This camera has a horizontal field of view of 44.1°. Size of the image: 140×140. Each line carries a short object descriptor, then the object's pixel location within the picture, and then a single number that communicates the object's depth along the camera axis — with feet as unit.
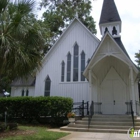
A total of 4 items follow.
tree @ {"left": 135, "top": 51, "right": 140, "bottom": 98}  104.90
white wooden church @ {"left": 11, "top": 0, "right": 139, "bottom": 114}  41.81
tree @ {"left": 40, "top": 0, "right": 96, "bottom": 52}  86.74
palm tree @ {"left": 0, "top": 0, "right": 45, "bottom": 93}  26.81
